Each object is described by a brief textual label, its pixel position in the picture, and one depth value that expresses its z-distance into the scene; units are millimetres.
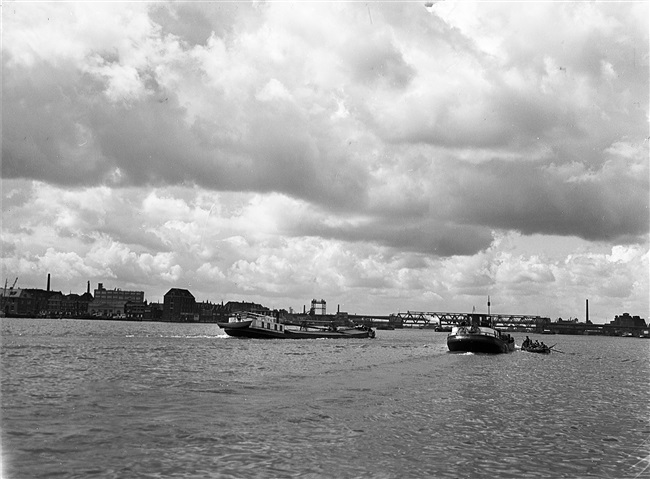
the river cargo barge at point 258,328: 118688
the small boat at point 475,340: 87562
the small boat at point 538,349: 105731
